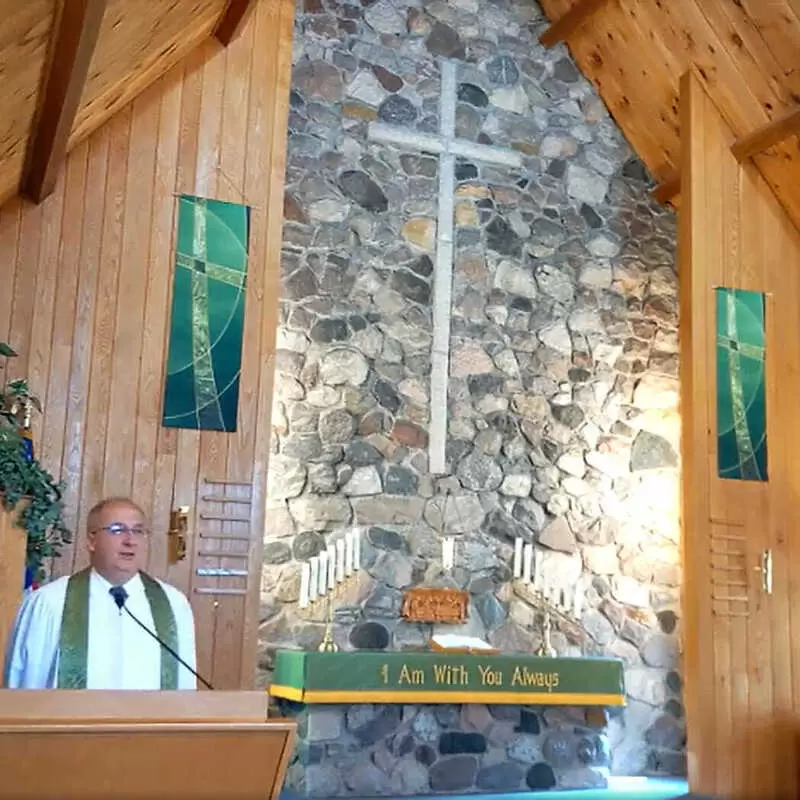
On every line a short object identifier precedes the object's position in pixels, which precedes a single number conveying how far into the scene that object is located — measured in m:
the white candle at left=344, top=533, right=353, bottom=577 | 6.00
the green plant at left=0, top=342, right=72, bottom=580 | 3.89
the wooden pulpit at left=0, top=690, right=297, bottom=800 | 2.09
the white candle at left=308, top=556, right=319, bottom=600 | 5.89
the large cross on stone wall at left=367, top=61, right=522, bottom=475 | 6.42
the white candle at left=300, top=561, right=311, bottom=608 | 5.83
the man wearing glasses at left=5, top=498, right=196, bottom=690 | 3.40
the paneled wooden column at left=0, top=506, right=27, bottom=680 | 3.71
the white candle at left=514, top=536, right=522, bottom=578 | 6.36
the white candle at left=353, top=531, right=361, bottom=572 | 6.04
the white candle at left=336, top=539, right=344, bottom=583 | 5.96
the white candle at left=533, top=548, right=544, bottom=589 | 6.41
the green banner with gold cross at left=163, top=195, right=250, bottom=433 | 5.38
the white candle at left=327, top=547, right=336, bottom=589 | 5.94
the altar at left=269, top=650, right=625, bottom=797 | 5.26
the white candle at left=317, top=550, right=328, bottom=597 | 5.90
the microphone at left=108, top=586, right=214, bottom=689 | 3.19
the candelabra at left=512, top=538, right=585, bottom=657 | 6.38
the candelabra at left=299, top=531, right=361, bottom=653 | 5.88
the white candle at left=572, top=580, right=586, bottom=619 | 6.38
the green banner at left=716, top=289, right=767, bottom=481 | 6.43
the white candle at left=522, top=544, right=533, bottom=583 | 6.38
